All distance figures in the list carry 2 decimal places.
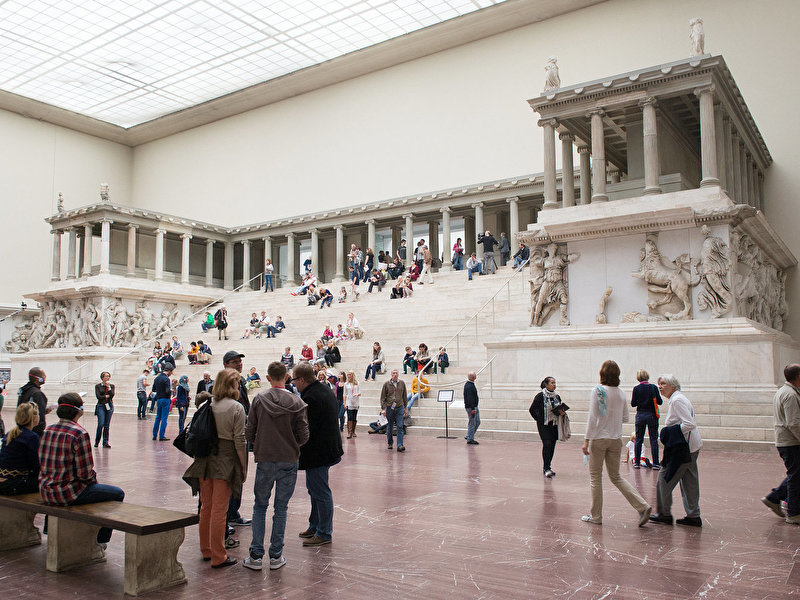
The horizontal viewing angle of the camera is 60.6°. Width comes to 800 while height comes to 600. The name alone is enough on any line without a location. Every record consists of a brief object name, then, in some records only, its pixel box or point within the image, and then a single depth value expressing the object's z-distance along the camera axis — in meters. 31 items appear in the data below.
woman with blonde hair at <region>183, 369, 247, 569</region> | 5.59
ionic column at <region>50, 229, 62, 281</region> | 35.00
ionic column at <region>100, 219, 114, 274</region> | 32.41
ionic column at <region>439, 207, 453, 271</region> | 31.80
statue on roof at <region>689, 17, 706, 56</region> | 17.70
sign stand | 14.69
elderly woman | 6.91
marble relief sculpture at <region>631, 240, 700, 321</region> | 16.22
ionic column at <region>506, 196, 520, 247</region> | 30.02
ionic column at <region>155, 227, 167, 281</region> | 34.78
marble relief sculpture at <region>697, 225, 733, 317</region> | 15.80
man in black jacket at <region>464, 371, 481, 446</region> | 14.04
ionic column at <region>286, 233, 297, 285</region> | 38.09
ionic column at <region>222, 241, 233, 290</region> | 39.72
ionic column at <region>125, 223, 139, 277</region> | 33.22
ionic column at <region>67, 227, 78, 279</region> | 34.34
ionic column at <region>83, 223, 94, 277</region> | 32.88
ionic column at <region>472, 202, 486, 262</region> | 30.91
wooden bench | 4.96
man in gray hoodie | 5.59
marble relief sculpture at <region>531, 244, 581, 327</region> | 17.92
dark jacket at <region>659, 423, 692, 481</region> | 6.90
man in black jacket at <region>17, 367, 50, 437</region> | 8.96
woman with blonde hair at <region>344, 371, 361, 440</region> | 15.48
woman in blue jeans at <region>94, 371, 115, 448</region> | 13.59
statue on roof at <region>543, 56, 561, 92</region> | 19.23
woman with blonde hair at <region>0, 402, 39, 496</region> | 6.05
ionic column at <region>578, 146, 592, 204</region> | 21.06
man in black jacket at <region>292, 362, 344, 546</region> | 6.18
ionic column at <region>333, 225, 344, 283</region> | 35.41
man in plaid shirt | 5.50
